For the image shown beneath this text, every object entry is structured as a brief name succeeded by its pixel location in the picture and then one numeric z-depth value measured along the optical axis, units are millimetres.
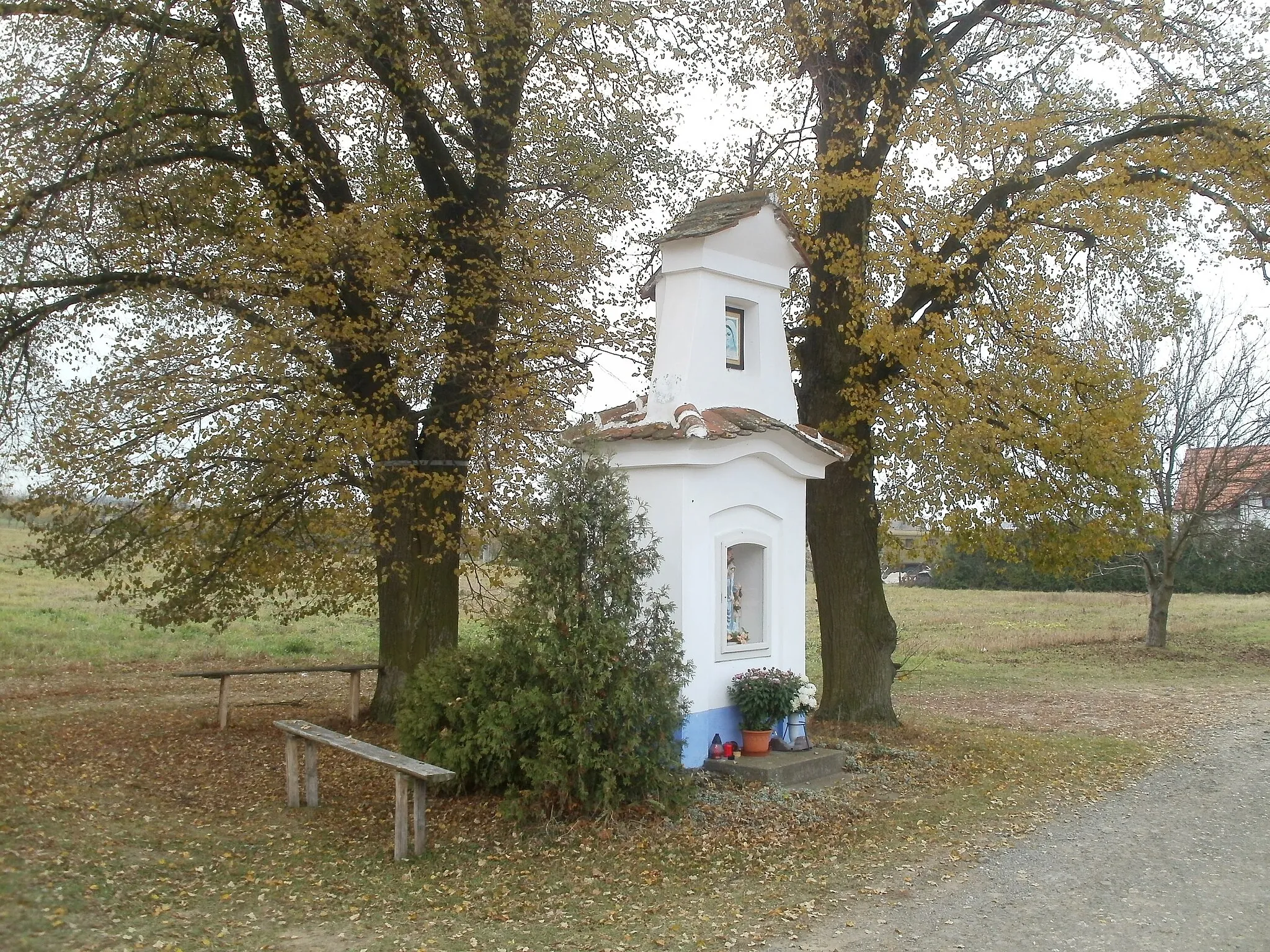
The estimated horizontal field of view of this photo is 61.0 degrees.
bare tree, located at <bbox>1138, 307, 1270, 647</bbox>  24000
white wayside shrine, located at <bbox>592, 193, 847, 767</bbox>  9469
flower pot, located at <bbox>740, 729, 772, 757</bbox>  9805
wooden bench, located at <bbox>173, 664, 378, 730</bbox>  12648
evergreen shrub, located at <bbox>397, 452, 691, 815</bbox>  8180
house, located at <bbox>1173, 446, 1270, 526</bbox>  23938
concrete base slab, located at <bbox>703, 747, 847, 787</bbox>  9383
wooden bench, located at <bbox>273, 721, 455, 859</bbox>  7434
